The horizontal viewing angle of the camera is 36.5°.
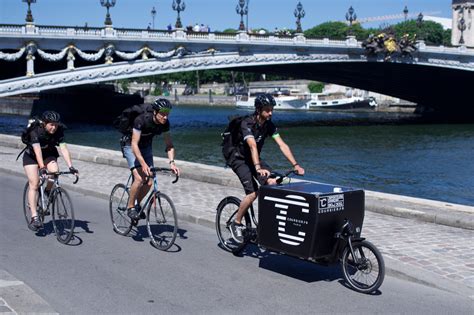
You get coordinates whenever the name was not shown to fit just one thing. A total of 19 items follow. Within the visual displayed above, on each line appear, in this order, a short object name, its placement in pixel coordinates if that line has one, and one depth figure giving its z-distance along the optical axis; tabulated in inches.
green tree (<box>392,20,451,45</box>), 4844.7
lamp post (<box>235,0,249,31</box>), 1727.4
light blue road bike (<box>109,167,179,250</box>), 311.7
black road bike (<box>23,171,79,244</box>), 326.0
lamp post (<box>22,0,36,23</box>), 1376.6
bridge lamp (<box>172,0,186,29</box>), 1571.1
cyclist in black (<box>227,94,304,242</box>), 289.0
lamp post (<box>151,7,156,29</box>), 2321.1
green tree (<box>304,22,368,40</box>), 4970.5
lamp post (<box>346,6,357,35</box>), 2028.5
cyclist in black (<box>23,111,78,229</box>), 335.9
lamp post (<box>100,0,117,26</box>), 1479.6
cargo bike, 256.5
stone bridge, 1396.4
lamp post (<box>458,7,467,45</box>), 2088.7
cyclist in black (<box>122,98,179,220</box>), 314.7
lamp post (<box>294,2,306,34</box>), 1862.5
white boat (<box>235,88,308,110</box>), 3514.0
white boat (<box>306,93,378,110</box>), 3412.9
